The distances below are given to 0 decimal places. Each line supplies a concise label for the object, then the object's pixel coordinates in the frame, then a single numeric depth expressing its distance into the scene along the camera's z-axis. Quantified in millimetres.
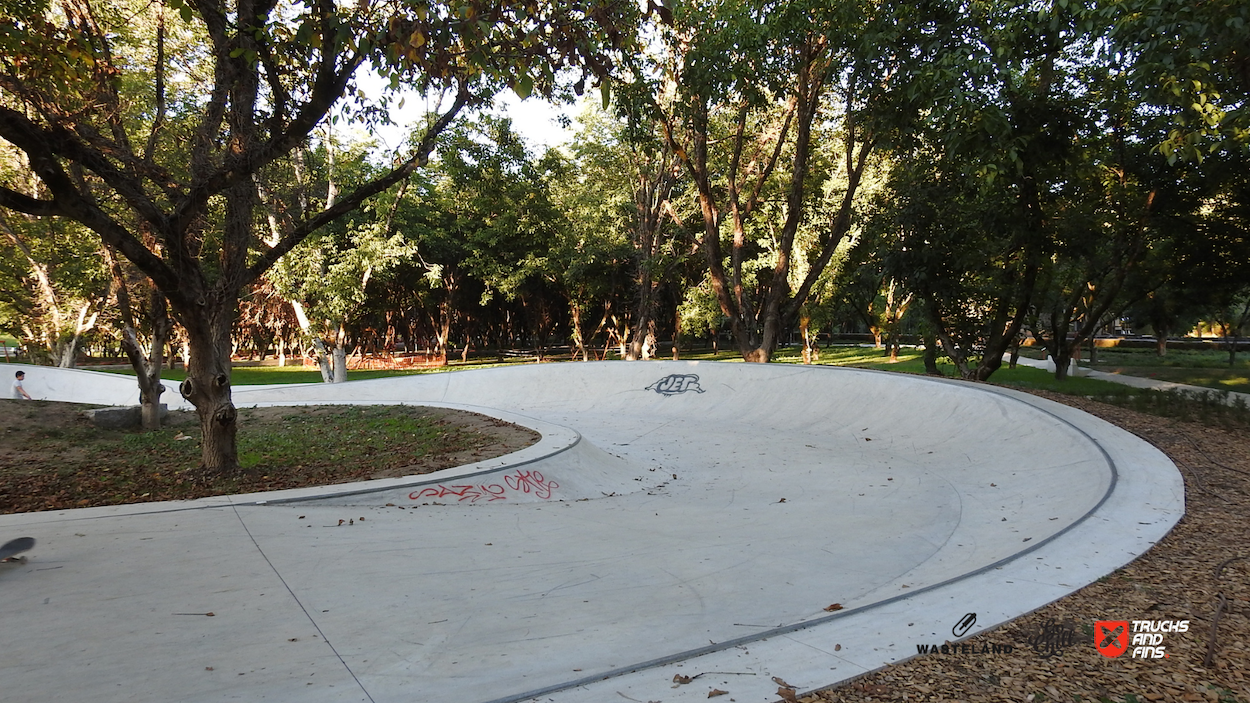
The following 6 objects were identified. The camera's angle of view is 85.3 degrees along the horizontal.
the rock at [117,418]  11195
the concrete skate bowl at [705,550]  3205
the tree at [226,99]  5012
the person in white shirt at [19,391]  15914
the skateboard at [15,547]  3984
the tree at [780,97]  13188
